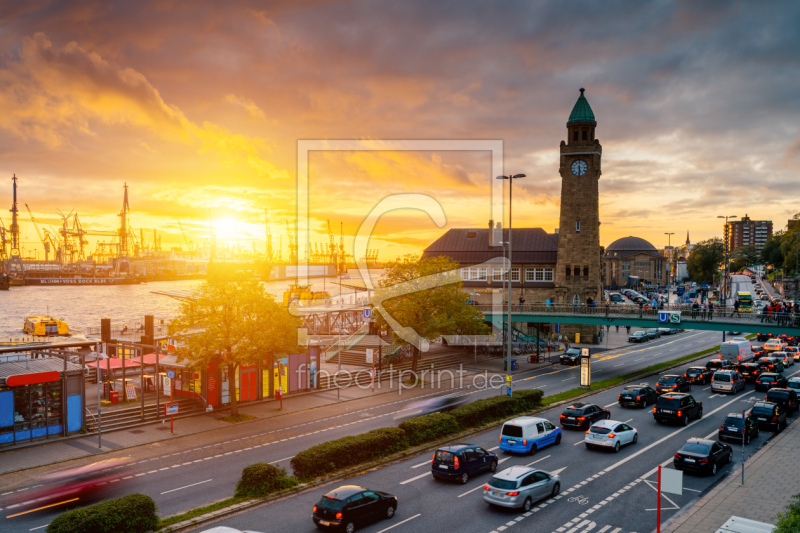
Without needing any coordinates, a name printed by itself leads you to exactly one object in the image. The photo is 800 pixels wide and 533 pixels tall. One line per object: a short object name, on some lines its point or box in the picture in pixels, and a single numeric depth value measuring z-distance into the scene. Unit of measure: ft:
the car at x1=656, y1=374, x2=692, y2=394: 141.49
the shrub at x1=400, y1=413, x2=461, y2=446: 94.73
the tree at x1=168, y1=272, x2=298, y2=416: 113.80
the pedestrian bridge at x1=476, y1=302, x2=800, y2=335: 152.25
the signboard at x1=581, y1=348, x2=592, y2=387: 150.61
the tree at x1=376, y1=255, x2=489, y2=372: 163.48
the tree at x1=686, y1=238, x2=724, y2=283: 540.52
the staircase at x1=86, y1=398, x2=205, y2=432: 106.01
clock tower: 259.80
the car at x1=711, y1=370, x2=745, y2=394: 146.72
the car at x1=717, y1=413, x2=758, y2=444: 96.70
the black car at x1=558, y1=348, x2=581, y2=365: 199.62
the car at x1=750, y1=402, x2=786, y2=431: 108.58
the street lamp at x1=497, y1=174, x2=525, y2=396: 128.31
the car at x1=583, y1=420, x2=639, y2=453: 93.81
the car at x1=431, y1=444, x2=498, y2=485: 77.56
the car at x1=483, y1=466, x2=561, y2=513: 67.41
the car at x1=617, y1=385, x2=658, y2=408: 128.57
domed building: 619.22
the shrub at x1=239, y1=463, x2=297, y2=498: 70.74
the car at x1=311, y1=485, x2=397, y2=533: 60.13
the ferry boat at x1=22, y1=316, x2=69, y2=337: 258.16
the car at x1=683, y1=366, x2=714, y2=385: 161.58
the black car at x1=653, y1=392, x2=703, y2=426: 113.09
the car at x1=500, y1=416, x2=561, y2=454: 91.78
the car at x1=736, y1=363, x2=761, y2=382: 164.66
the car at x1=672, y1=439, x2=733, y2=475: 81.46
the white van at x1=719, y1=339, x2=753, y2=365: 190.80
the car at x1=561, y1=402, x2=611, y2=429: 109.29
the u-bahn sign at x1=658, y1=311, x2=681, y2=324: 168.25
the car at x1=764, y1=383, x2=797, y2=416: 122.38
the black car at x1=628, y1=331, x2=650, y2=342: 269.64
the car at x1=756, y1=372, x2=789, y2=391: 144.46
